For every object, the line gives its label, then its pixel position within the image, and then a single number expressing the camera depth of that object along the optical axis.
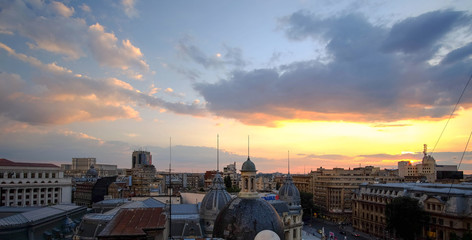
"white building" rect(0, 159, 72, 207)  79.44
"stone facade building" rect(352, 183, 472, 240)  59.75
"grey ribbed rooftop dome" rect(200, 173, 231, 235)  56.34
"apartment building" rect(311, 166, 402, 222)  108.06
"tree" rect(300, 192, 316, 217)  108.32
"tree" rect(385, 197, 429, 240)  65.31
